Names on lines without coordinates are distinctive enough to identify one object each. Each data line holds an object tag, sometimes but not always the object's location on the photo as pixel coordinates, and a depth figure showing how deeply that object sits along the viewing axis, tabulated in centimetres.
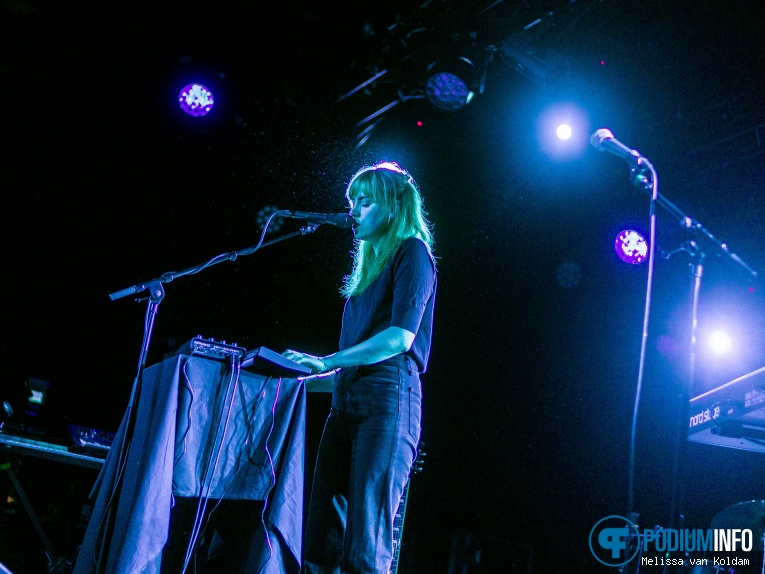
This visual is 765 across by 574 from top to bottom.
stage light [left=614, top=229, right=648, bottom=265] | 745
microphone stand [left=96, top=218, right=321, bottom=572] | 218
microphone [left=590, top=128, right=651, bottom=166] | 323
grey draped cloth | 207
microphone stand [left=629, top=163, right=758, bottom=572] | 296
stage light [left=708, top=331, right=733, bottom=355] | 663
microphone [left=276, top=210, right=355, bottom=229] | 286
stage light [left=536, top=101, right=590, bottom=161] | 617
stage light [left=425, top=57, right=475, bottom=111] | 540
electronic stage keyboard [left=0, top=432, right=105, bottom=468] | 372
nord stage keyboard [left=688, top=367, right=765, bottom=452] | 336
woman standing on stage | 214
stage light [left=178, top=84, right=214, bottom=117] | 612
